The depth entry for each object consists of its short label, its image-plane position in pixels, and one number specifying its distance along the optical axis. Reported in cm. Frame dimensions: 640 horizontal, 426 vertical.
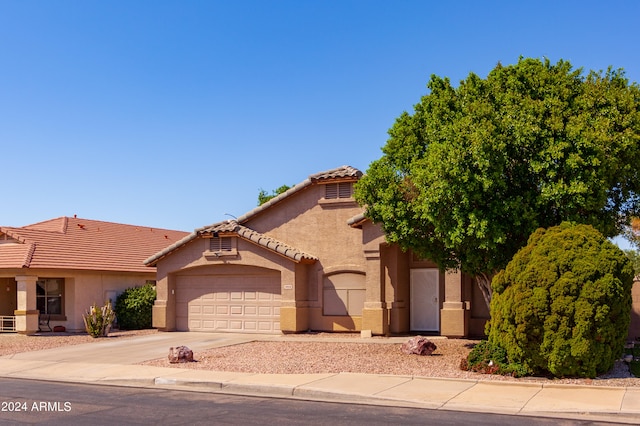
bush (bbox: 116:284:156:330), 2975
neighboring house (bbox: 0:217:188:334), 2739
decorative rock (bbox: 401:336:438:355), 1817
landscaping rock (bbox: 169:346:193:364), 1789
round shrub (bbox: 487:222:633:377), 1384
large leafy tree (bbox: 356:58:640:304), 1530
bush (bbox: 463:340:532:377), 1460
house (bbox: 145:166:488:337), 2359
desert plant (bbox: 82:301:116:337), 2572
